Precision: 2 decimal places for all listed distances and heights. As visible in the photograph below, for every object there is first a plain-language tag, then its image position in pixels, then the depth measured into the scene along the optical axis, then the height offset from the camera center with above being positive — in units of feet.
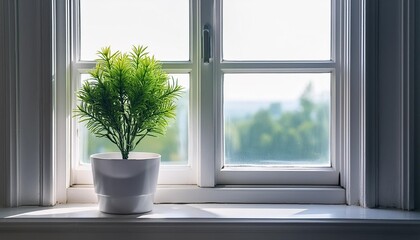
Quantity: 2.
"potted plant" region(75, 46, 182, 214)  4.54 +0.04
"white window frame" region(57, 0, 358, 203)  5.13 -0.45
